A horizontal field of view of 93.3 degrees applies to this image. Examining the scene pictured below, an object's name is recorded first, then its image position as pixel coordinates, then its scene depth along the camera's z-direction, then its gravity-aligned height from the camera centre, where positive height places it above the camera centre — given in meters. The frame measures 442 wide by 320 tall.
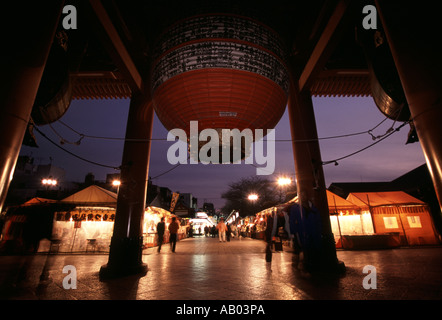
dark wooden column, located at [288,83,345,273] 4.33 +0.81
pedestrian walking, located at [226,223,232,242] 17.14 -0.60
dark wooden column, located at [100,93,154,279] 4.40 +0.59
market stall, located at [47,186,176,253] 10.04 +0.20
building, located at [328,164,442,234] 11.80 +3.25
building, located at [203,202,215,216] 74.47 +6.32
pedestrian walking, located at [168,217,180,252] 9.98 -0.21
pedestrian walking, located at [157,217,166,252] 10.57 -0.14
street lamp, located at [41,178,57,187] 21.55 +4.50
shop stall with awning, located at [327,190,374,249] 11.20 +0.37
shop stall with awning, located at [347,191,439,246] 11.51 +0.41
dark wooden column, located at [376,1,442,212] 1.38 +1.10
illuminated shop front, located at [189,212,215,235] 34.62 +0.72
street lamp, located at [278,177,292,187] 15.02 +3.11
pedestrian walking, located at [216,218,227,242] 16.47 -0.35
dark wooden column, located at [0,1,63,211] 1.36 +1.11
